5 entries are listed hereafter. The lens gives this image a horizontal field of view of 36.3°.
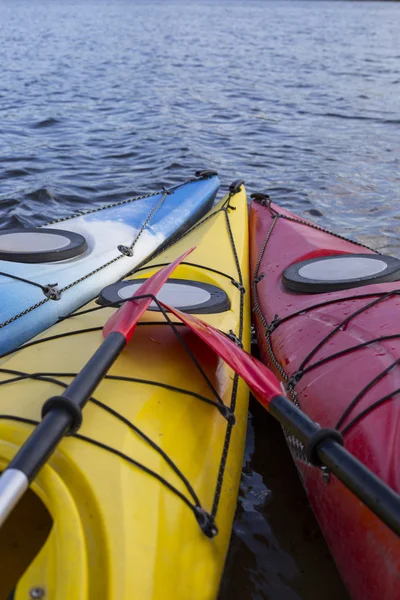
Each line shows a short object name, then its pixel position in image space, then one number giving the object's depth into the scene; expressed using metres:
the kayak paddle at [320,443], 1.51
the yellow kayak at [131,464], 1.68
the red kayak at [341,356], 1.94
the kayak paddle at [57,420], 1.51
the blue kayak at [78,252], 3.22
